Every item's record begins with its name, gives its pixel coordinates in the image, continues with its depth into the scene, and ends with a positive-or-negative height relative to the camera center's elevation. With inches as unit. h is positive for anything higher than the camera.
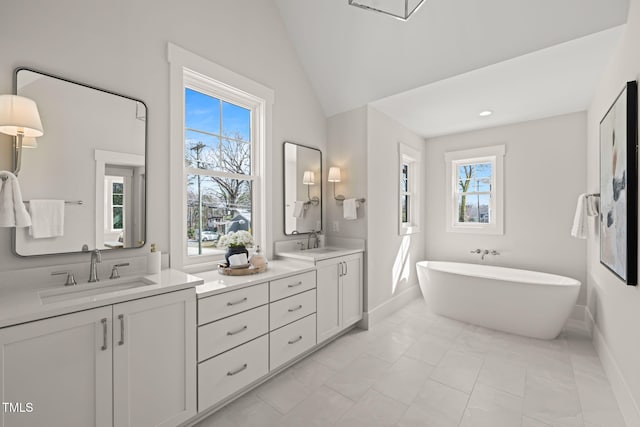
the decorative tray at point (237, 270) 86.4 -18.1
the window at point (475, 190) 153.5 +13.6
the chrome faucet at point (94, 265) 65.7 -12.4
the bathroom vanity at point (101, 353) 45.7 -26.5
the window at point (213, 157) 85.2 +20.1
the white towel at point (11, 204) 52.3 +1.6
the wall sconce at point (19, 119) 54.0 +18.3
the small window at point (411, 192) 168.4 +12.8
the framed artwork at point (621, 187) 64.6 +7.0
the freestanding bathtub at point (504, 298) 107.8 -36.4
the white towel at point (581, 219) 103.3 -2.0
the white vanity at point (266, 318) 70.0 -32.5
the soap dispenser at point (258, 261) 90.8 -15.9
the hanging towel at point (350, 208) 125.1 +2.1
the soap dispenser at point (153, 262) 74.5 -13.3
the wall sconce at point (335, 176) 133.0 +17.8
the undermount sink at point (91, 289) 58.1 -17.5
